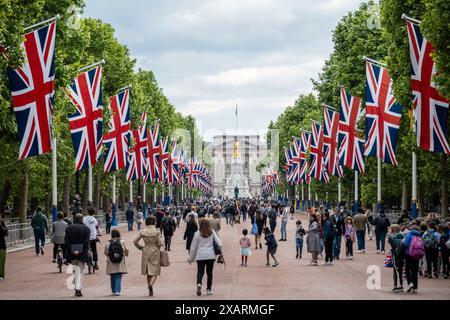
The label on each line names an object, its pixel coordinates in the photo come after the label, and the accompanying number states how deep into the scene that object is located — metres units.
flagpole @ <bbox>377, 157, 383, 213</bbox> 51.44
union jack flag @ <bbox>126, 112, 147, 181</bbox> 57.44
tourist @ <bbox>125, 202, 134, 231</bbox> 58.56
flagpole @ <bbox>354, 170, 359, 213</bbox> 59.94
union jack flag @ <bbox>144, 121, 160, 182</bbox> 63.30
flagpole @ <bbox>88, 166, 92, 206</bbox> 48.84
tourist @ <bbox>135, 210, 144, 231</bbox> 56.67
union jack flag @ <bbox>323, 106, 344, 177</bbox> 51.47
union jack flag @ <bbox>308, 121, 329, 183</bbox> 59.25
